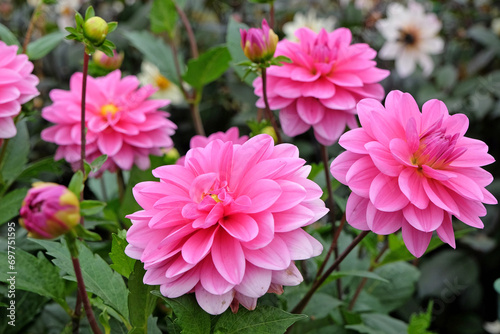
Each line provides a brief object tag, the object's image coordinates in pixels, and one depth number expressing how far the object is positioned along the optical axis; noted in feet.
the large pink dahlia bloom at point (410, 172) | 1.35
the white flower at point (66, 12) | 5.22
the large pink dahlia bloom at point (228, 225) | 1.27
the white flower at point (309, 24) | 4.25
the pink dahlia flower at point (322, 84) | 1.93
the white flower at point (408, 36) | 4.42
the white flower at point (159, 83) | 4.33
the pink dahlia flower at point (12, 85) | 1.78
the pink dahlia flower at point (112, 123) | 2.16
